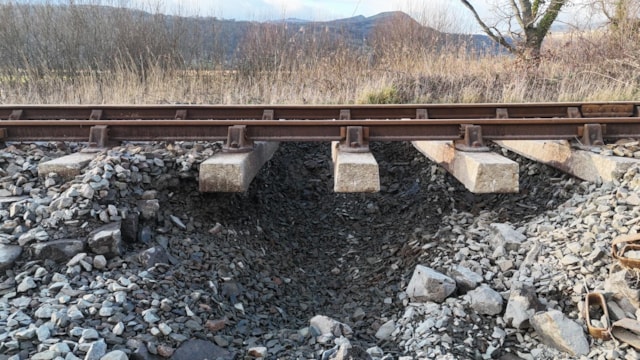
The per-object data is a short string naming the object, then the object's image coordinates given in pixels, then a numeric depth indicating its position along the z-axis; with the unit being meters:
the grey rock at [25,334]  2.29
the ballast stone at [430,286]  3.11
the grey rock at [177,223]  3.55
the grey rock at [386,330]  2.98
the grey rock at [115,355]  2.24
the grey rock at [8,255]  2.80
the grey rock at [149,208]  3.41
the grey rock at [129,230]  3.23
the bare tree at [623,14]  10.53
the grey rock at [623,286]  2.71
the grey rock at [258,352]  2.62
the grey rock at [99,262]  2.91
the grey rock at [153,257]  3.04
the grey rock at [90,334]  2.34
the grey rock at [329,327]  2.85
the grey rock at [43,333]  2.31
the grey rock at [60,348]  2.23
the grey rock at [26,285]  2.65
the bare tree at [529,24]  11.42
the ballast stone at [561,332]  2.61
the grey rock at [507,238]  3.45
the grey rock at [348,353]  2.51
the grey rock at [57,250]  2.89
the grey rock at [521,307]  2.81
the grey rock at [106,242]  2.98
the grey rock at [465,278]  3.16
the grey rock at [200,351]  2.48
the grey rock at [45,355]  2.20
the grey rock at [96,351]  2.24
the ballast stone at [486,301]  2.94
